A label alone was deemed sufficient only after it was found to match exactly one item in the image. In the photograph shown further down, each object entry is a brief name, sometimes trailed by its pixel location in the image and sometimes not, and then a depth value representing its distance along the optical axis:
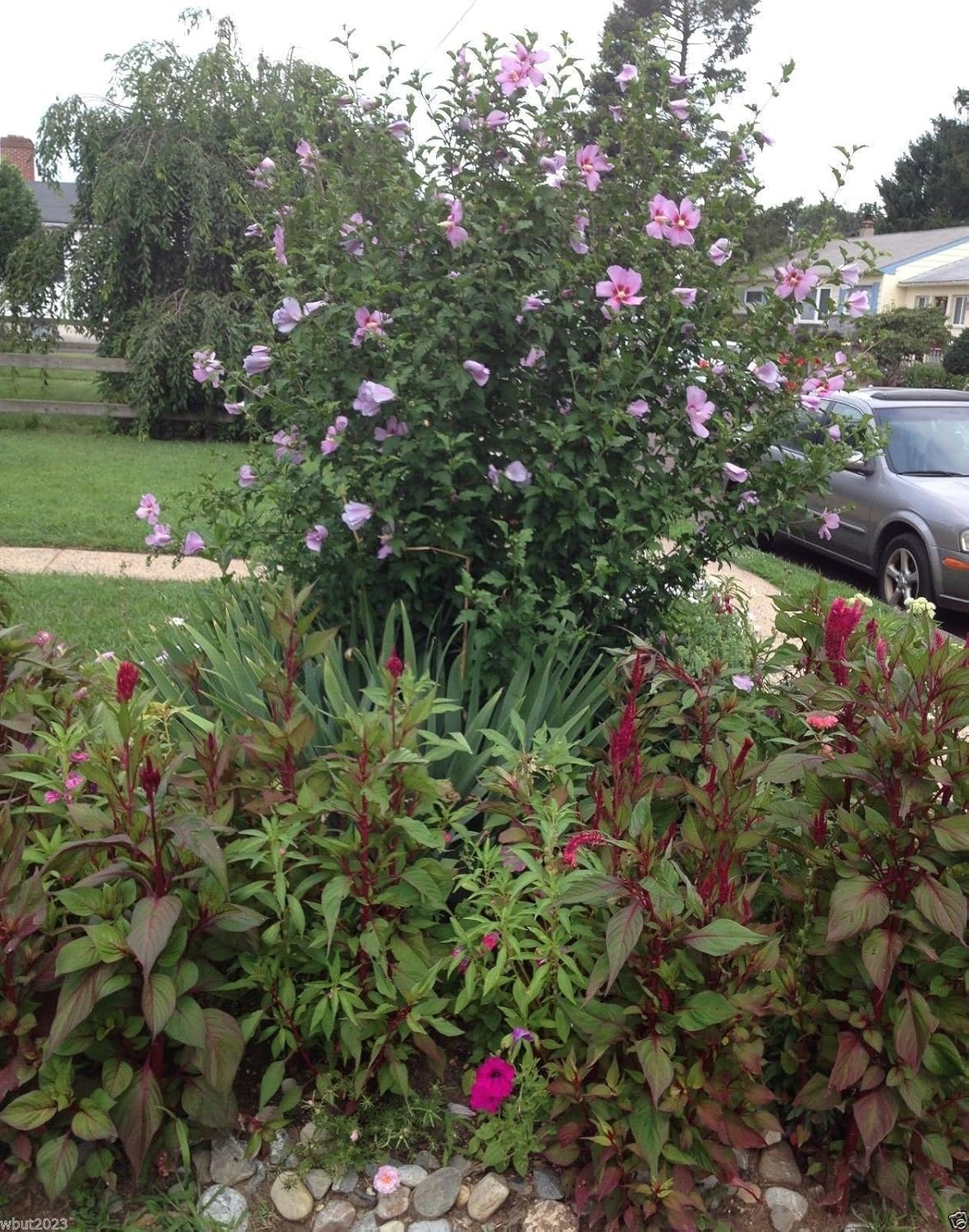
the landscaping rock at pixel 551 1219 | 2.01
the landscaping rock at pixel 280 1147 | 2.14
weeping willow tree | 14.23
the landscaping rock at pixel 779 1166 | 2.15
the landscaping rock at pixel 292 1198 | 2.04
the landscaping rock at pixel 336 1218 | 2.03
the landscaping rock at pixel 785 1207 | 2.05
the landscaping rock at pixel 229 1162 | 2.11
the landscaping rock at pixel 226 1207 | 2.01
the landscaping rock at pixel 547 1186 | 2.08
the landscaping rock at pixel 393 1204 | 2.06
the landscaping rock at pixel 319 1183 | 2.09
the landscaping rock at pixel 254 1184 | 2.09
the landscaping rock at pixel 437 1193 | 2.06
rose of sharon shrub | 3.08
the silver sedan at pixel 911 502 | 7.50
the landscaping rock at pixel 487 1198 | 2.05
